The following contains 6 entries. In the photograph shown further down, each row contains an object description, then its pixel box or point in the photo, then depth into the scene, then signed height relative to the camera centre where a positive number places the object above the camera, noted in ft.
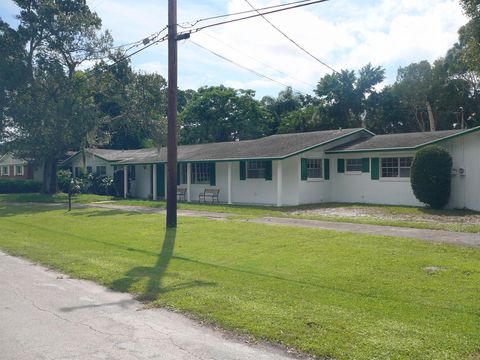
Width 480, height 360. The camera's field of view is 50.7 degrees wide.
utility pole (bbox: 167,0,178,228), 52.21 +8.89
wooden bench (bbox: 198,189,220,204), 91.35 -1.48
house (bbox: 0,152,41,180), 162.40 +6.17
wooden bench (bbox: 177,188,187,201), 98.07 -1.17
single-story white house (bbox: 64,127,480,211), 67.41 +2.93
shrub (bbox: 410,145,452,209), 65.36 +1.33
